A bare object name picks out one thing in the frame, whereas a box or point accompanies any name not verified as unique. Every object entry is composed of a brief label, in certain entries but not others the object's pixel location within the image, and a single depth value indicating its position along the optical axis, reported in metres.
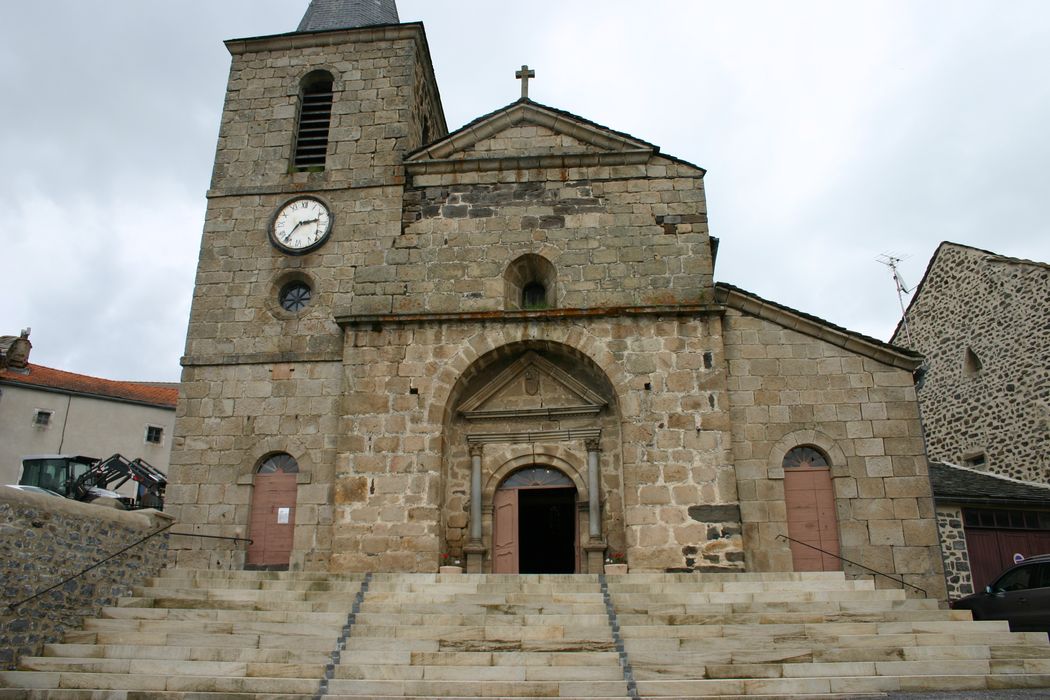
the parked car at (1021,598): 10.19
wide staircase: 7.73
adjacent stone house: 15.70
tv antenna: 25.53
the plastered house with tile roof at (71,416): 26.53
